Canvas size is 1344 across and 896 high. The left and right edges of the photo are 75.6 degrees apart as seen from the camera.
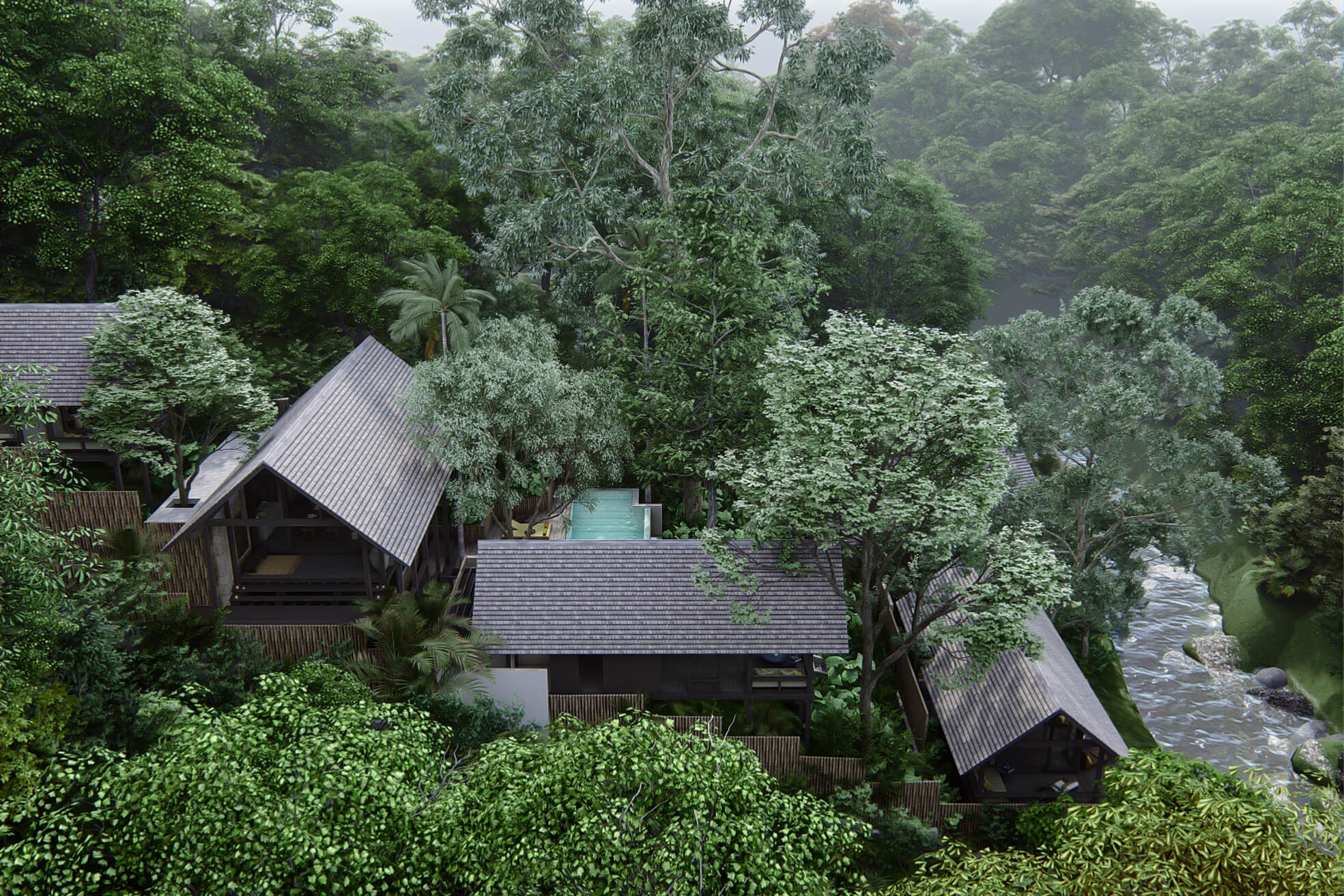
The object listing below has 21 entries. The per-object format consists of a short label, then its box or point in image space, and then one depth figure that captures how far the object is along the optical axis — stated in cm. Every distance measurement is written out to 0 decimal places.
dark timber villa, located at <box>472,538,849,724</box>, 2319
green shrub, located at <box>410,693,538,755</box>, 2144
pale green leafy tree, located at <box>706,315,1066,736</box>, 2122
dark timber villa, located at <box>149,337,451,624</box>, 2416
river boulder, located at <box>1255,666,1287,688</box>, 3419
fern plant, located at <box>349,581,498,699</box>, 2208
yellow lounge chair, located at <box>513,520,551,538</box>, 3225
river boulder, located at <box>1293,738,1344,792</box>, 2875
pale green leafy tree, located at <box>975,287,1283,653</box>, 2819
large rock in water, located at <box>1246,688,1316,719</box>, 3278
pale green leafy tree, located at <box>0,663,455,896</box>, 1255
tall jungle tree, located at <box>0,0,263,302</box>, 3491
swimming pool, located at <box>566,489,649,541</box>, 3198
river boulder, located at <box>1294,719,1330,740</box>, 3147
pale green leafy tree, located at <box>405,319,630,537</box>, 2800
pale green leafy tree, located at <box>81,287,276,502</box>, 2864
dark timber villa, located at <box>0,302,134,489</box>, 3014
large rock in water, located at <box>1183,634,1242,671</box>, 3588
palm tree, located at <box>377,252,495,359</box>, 3616
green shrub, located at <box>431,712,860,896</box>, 1268
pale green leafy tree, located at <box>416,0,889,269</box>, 3703
